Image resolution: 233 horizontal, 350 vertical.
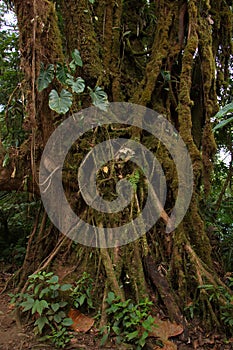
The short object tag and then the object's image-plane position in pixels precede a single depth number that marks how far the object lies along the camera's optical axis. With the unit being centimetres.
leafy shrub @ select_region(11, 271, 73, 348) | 245
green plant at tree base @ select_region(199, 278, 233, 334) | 261
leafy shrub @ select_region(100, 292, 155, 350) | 229
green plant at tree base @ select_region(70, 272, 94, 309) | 265
